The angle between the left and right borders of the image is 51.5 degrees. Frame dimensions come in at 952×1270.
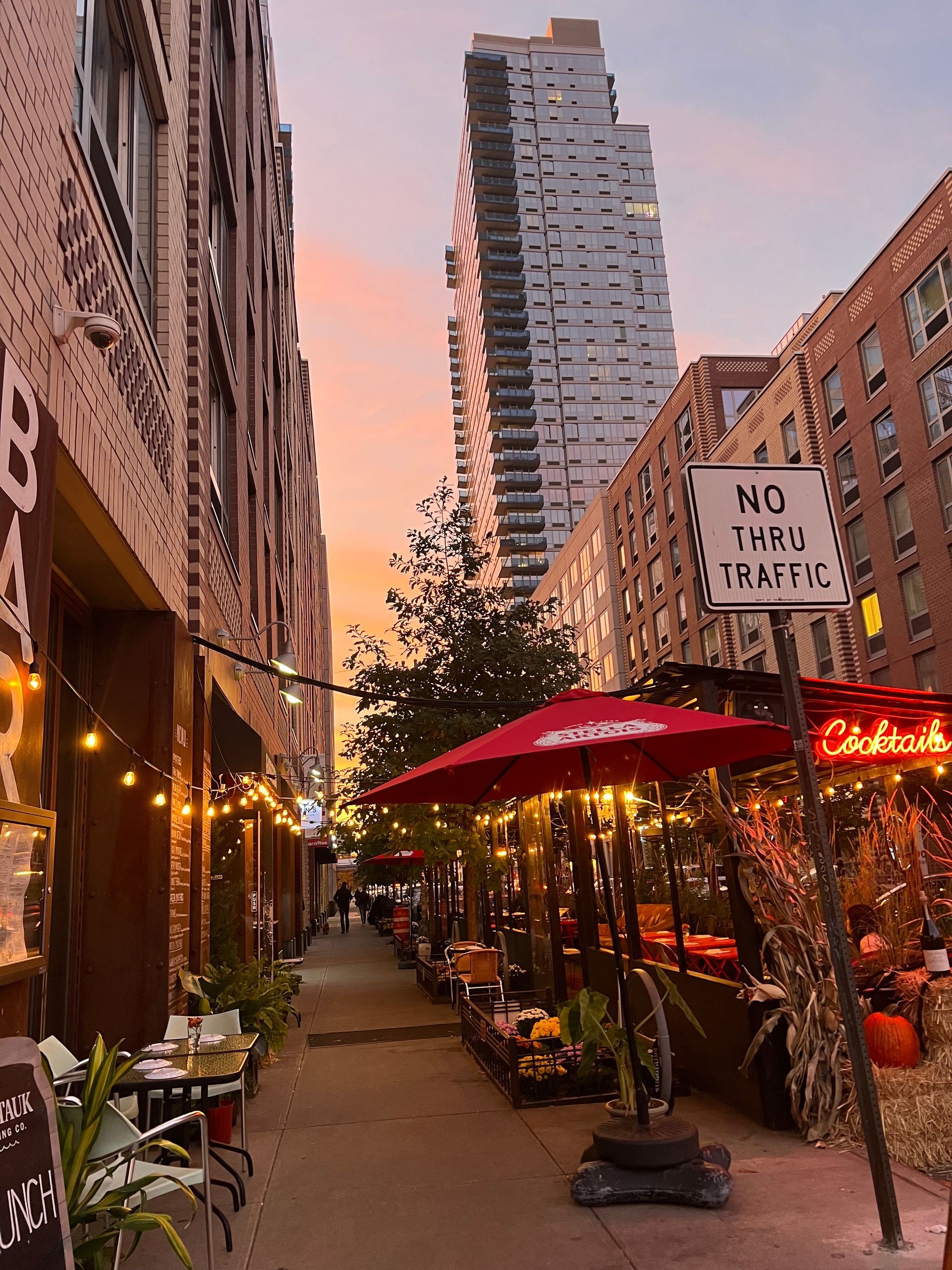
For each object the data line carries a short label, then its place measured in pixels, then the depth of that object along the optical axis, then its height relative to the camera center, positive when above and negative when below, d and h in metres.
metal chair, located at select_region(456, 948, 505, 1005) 12.77 -1.13
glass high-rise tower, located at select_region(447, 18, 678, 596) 104.62 +65.27
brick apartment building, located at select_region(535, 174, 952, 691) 27.09 +12.22
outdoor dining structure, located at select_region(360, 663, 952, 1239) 6.31 +0.23
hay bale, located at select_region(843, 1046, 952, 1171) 5.83 -1.56
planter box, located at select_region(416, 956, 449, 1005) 16.00 -1.59
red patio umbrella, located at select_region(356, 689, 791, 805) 5.60 +0.77
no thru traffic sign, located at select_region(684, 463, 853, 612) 4.48 +1.47
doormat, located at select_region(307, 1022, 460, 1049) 12.42 -1.83
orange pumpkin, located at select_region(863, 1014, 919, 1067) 6.90 -1.29
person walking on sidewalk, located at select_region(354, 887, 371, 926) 50.31 -0.57
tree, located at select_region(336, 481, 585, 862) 18.25 +4.03
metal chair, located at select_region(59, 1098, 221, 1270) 4.04 -1.06
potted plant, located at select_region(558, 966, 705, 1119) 6.31 -1.05
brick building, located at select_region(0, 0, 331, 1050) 4.48 +2.64
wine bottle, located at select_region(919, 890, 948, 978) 6.98 -0.69
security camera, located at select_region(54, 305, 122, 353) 5.13 +3.02
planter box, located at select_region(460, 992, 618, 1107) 8.20 -1.64
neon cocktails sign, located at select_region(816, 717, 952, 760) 9.16 +1.03
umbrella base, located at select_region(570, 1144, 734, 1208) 5.43 -1.71
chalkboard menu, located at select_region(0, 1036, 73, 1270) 2.88 -0.77
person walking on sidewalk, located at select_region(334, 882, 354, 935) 39.00 -0.45
